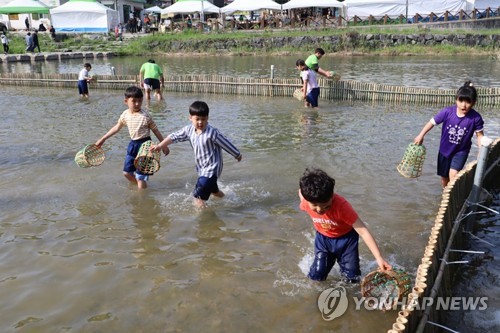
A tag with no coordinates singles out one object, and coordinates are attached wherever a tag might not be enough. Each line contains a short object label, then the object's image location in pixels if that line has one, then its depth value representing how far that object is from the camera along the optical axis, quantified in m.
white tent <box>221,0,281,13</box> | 35.25
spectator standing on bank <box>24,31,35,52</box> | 31.45
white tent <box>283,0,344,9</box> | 34.31
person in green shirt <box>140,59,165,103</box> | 14.57
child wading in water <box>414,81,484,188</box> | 5.77
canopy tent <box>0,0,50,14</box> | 38.47
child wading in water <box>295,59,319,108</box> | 12.37
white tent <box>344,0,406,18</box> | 36.62
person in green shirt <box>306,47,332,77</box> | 12.65
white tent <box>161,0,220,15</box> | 37.44
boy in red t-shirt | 3.57
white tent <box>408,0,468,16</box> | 35.56
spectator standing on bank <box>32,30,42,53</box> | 31.69
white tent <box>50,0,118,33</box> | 39.75
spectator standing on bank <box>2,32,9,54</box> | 31.08
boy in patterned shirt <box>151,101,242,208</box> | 5.64
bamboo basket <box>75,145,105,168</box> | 6.88
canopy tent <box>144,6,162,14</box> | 44.34
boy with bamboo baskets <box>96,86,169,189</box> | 6.74
